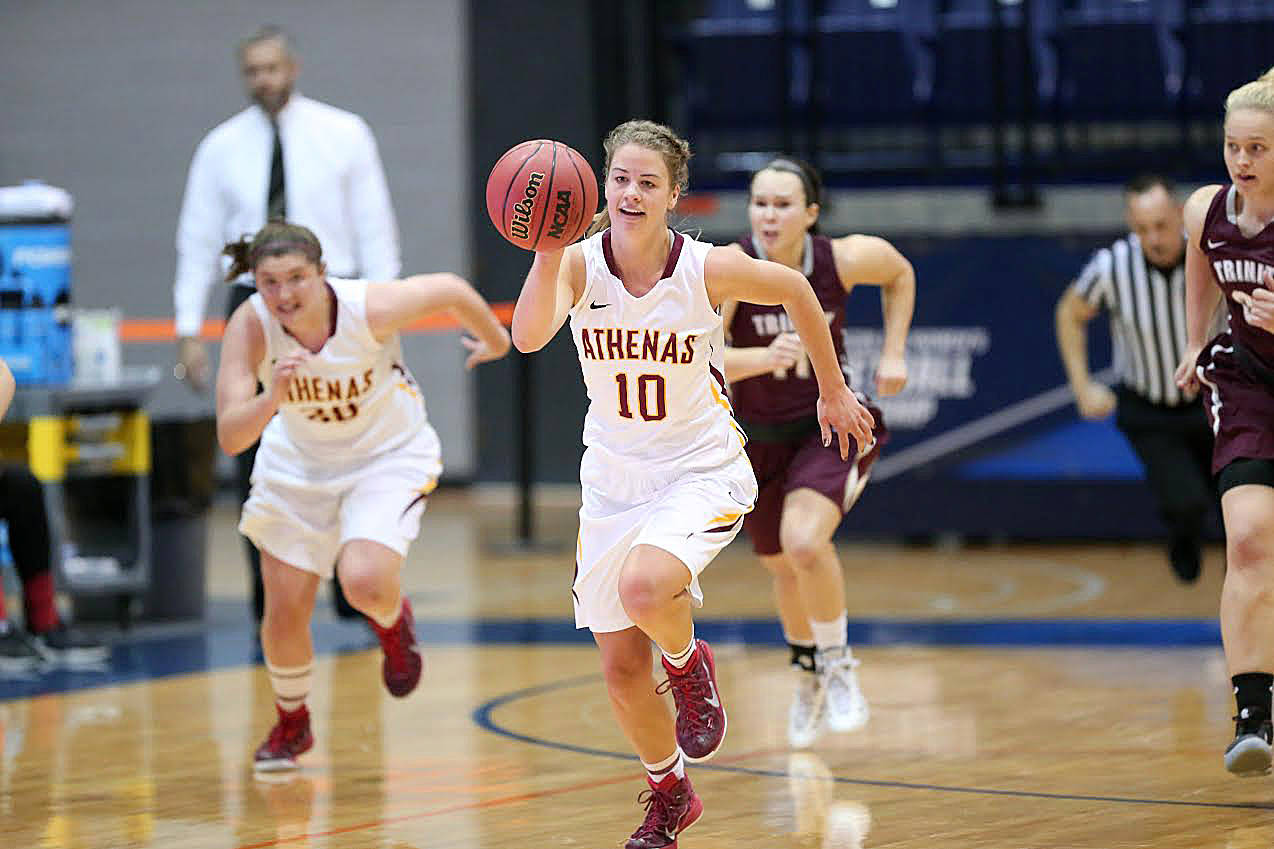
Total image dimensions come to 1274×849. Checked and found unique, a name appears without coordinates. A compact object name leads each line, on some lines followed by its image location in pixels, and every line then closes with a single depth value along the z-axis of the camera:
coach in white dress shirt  15.79
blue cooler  16.36
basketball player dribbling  8.88
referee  15.86
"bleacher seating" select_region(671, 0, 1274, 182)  22.61
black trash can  17.52
